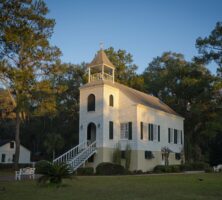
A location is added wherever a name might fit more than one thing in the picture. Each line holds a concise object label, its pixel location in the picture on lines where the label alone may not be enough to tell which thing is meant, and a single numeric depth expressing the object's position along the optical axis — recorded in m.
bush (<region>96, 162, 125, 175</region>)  26.86
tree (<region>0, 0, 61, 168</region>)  28.52
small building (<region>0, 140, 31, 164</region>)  60.41
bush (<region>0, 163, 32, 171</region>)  42.11
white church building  30.50
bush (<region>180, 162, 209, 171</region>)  35.24
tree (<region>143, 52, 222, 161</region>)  41.81
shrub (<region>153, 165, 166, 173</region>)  32.08
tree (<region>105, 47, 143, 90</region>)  46.44
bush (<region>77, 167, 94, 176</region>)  26.97
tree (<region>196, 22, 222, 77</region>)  30.81
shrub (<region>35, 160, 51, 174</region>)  15.48
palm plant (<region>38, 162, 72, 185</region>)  15.46
